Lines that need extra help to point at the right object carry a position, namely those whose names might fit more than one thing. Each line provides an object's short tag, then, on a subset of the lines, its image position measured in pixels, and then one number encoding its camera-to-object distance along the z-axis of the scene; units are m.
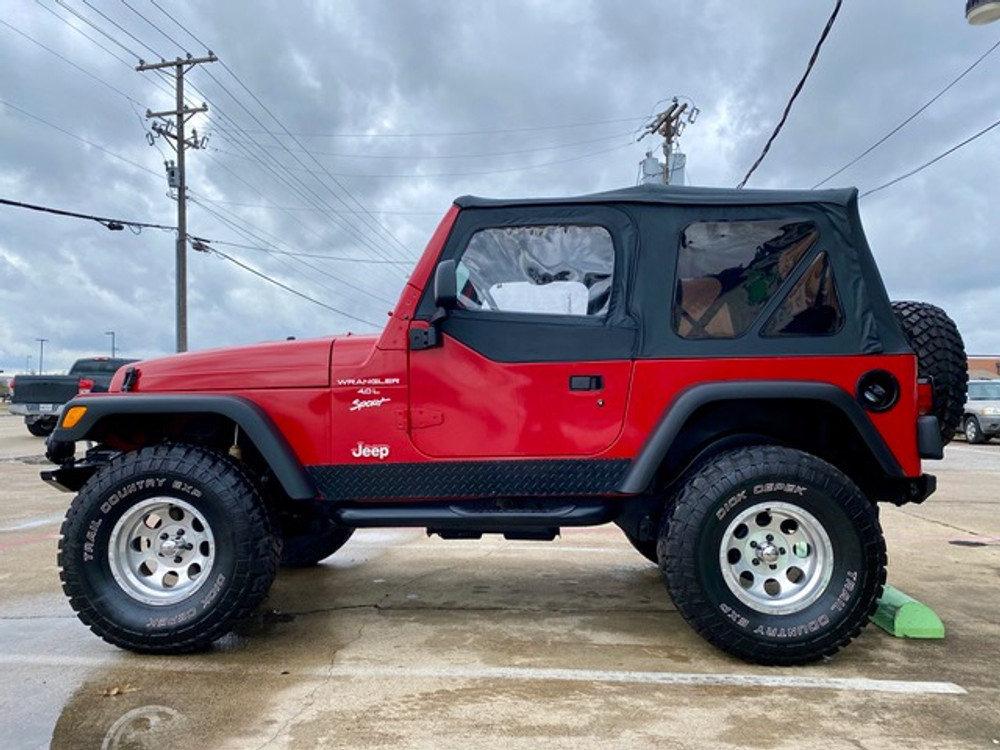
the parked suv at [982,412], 17.16
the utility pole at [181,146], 21.09
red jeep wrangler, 3.31
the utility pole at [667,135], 20.67
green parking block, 3.65
